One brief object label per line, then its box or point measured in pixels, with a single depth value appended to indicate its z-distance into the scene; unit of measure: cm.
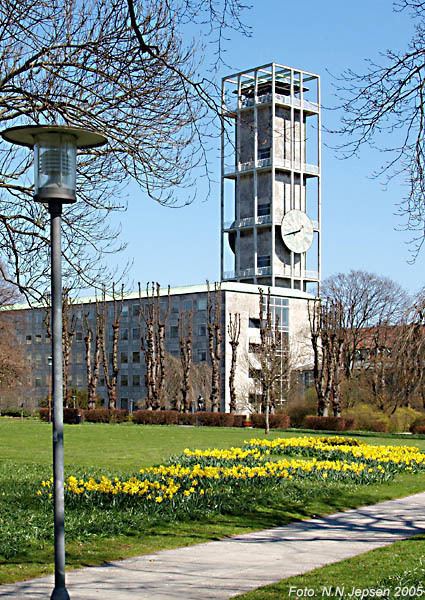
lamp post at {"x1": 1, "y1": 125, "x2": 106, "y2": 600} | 626
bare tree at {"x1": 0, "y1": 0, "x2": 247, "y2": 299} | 1096
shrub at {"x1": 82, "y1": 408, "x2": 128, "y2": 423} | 4762
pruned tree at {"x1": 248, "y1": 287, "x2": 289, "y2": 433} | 3966
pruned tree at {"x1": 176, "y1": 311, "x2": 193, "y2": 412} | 5404
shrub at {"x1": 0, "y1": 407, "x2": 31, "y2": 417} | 6607
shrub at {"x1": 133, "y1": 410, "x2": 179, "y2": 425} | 4641
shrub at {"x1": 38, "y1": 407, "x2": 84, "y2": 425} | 4381
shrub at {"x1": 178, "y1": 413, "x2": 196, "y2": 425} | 4555
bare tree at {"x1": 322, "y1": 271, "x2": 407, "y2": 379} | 6431
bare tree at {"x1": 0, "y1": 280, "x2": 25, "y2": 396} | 5420
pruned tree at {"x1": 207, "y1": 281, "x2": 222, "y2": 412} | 5375
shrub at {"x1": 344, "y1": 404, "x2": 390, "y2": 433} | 4138
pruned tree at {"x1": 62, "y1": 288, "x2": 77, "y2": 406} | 4738
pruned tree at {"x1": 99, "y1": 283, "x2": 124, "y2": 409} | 5347
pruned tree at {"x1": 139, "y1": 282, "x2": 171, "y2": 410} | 5441
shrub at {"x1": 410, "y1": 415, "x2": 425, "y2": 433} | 3953
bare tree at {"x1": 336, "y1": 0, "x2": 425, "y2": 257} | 899
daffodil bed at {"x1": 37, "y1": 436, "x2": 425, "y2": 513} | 1216
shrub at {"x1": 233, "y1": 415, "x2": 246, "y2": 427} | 4425
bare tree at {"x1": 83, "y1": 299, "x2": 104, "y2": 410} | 5491
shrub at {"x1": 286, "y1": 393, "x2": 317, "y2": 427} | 4862
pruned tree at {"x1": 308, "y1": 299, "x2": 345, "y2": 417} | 4716
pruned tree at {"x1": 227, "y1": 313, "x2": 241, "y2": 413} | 5458
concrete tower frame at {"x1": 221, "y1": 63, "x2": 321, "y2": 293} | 7919
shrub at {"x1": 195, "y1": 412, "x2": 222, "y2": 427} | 4453
